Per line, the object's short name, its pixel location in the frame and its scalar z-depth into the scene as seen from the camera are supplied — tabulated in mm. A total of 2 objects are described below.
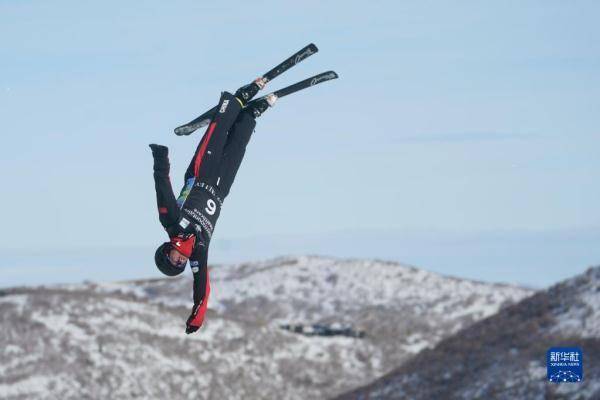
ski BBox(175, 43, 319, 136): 16984
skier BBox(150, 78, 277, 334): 14828
